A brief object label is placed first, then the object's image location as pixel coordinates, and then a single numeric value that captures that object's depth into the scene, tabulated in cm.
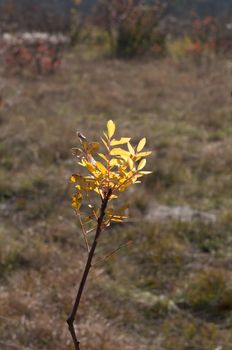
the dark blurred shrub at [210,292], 301
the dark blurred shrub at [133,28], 929
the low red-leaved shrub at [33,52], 788
